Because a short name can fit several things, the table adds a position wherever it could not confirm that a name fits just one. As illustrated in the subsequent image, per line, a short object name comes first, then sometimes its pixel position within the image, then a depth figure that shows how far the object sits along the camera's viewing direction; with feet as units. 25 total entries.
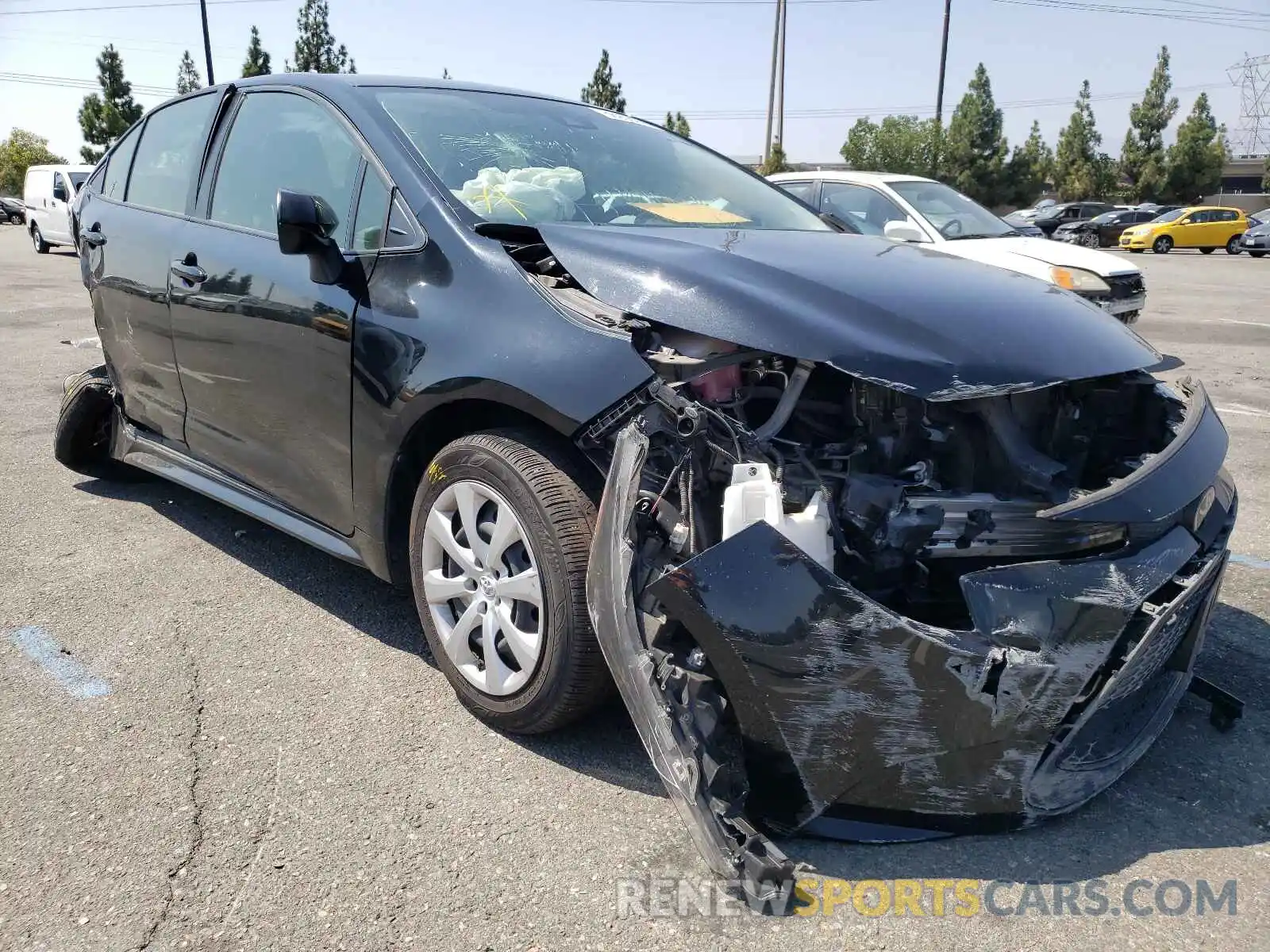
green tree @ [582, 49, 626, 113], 149.38
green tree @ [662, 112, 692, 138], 169.69
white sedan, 27.04
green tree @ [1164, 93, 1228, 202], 164.45
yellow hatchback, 92.99
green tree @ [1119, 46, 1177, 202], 167.02
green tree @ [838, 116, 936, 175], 165.58
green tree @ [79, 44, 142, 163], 149.48
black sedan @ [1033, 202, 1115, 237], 110.01
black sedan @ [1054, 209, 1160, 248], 102.78
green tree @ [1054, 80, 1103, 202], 168.96
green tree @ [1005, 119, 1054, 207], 161.17
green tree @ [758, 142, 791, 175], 117.62
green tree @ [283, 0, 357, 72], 145.07
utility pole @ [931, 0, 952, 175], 119.24
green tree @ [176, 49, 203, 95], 155.84
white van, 68.85
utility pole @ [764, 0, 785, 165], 117.99
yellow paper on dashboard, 10.30
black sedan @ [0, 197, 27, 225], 145.07
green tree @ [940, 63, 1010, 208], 158.71
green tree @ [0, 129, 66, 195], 209.56
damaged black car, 6.64
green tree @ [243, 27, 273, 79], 141.69
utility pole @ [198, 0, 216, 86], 89.92
